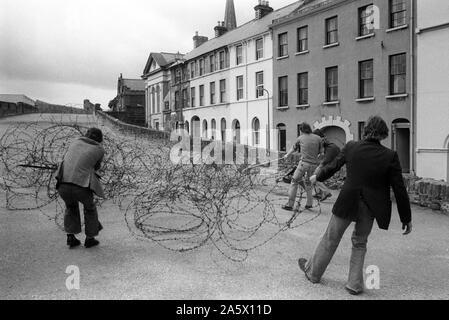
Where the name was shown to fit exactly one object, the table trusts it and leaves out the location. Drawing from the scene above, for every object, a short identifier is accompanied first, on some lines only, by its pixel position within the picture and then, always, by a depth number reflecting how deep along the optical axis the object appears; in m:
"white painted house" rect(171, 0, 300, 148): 33.69
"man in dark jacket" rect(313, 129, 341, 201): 8.21
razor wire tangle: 6.93
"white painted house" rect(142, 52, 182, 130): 55.41
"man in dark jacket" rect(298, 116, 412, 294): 4.71
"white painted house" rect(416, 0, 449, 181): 20.41
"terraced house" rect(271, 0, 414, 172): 22.88
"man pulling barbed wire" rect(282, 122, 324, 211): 9.55
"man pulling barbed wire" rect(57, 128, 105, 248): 6.25
